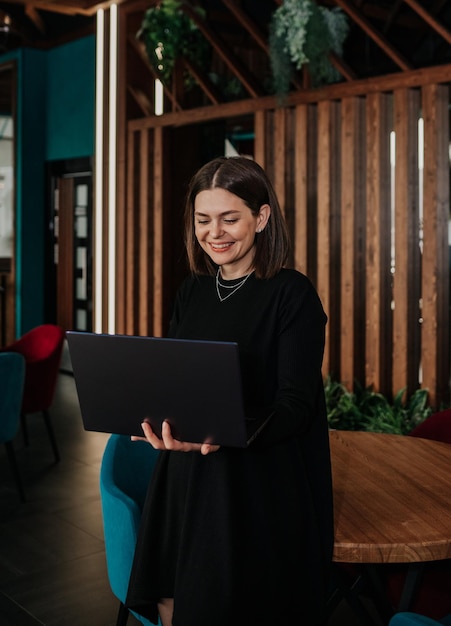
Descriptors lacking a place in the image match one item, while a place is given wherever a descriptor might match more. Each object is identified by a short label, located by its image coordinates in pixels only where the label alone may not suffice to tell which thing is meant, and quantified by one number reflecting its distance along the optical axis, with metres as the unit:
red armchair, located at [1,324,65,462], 5.16
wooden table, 1.72
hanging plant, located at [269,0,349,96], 5.39
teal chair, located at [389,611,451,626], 1.36
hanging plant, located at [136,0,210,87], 6.61
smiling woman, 1.65
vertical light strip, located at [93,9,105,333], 7.37
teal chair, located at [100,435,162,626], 1.93
